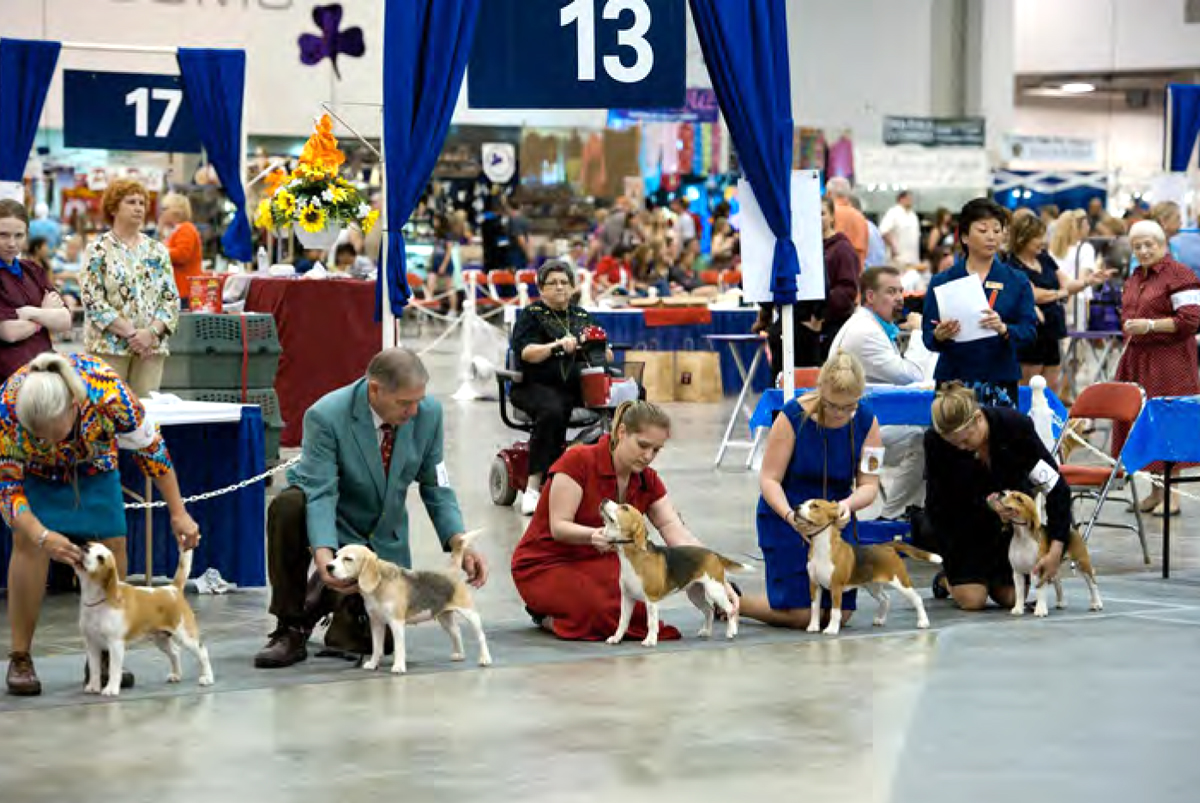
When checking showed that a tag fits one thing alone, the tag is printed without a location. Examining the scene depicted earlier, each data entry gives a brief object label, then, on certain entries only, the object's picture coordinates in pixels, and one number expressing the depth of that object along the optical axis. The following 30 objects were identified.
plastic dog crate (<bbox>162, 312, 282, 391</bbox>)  15.31
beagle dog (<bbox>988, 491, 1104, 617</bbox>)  10.47
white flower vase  18.33
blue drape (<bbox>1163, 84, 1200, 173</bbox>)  28.79
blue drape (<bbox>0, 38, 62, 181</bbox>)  20.14
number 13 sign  12.49
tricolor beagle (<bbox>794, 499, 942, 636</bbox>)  10.02
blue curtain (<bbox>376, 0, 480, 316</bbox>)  11.95
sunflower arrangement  18.29
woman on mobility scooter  14.68
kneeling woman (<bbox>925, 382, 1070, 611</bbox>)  10.61
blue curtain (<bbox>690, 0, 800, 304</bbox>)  12.67
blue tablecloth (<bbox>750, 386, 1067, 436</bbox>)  12.33
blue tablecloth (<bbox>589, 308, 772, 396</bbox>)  25.32
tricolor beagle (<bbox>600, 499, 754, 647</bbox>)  9.63
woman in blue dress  10.28
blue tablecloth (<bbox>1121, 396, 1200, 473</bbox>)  11.99
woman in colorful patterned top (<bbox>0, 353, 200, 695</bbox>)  8.44
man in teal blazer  9.21
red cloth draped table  17.64
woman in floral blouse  12.95
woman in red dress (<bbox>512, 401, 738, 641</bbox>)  9.90
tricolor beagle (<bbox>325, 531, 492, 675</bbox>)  8.86
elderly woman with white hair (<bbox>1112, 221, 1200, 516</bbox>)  14.83
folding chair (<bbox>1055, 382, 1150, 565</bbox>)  12.86
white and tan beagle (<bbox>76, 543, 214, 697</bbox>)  8.39
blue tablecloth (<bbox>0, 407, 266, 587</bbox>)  11.40
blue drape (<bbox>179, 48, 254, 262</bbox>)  21.05
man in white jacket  12.74
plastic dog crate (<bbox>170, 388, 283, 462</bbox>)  15.37
